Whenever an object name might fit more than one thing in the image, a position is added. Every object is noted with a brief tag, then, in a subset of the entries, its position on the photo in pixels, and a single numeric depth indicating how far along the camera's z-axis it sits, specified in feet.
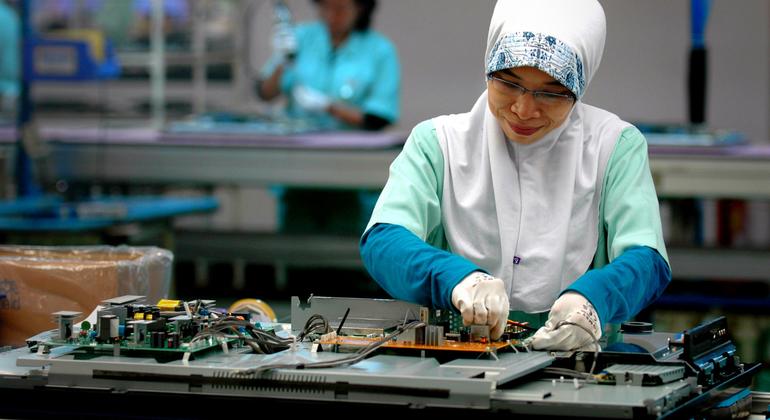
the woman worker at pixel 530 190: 11.90
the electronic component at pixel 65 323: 11.43
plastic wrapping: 12.85
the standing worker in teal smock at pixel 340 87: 23.71
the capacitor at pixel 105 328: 11.33
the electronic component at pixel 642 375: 10.96
